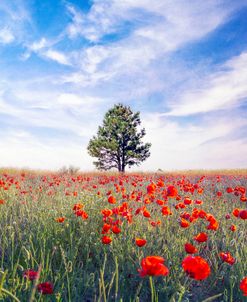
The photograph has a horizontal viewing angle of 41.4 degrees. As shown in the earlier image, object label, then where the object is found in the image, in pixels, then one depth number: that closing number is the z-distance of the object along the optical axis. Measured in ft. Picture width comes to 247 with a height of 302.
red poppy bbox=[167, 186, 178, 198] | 11.99
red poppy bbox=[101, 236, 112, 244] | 8.94
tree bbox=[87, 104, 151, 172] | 91.91
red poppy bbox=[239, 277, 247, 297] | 5.83
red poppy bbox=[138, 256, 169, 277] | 5.08
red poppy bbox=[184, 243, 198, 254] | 7.45
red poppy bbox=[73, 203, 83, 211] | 12.14
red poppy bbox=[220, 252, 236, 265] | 8.46
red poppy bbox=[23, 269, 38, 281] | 6.17
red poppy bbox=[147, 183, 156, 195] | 12.82
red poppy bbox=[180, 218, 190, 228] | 10.80
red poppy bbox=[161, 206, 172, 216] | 11.88
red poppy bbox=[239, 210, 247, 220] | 10.52
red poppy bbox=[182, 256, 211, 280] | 5.39
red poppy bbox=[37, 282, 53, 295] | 5.66
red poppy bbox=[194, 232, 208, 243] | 8.88
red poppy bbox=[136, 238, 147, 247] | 7.80
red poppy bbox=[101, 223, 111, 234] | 9.64
